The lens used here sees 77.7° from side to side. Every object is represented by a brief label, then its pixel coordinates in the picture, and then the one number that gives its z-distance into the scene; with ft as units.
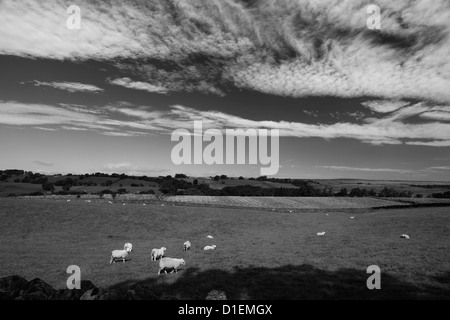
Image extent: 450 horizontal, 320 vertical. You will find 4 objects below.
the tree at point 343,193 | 465.96
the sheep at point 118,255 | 78.38
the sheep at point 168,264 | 62.26
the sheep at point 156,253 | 79.93
